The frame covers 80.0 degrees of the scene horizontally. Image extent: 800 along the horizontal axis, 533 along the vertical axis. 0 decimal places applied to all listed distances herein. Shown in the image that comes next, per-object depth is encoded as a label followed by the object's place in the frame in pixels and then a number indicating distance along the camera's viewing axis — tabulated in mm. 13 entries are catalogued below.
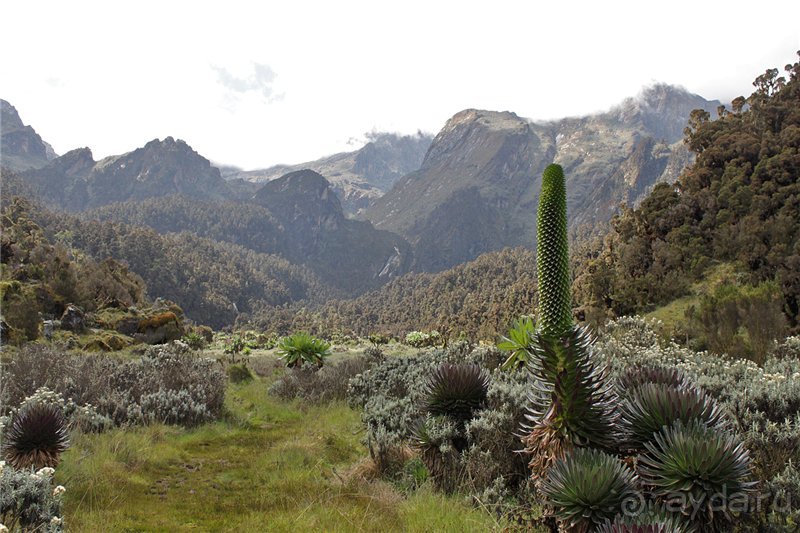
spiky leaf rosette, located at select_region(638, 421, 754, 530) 2896
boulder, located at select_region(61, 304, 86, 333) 19734
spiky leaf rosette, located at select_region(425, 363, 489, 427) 5930
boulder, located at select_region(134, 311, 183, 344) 22156
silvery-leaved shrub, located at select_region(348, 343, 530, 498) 5098
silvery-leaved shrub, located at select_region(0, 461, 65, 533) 3598
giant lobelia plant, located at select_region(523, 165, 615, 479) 3240
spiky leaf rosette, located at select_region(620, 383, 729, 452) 3332
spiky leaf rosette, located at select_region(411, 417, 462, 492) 5348
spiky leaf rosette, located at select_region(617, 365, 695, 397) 4093
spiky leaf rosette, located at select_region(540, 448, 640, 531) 2955
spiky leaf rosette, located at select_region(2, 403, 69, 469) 5016
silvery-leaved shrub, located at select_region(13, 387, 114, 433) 6940
